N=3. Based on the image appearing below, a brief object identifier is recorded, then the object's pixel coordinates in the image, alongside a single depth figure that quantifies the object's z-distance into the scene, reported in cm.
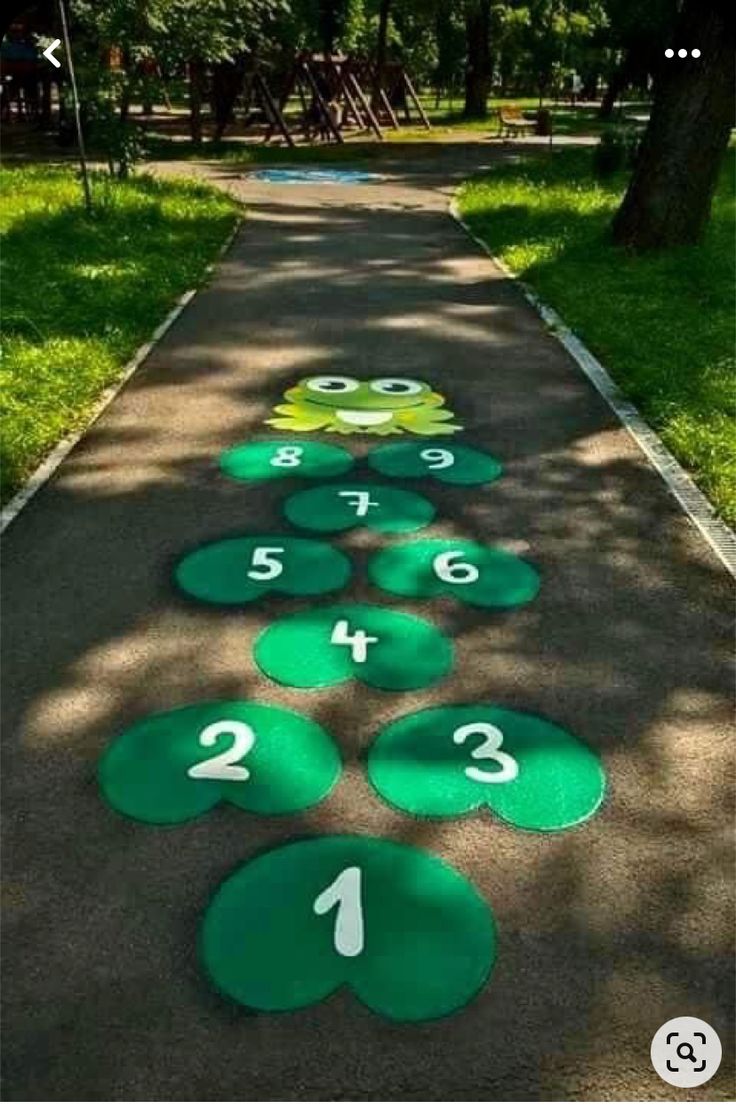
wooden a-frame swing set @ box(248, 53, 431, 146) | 2742
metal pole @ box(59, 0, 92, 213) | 1204
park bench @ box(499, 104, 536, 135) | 3284
